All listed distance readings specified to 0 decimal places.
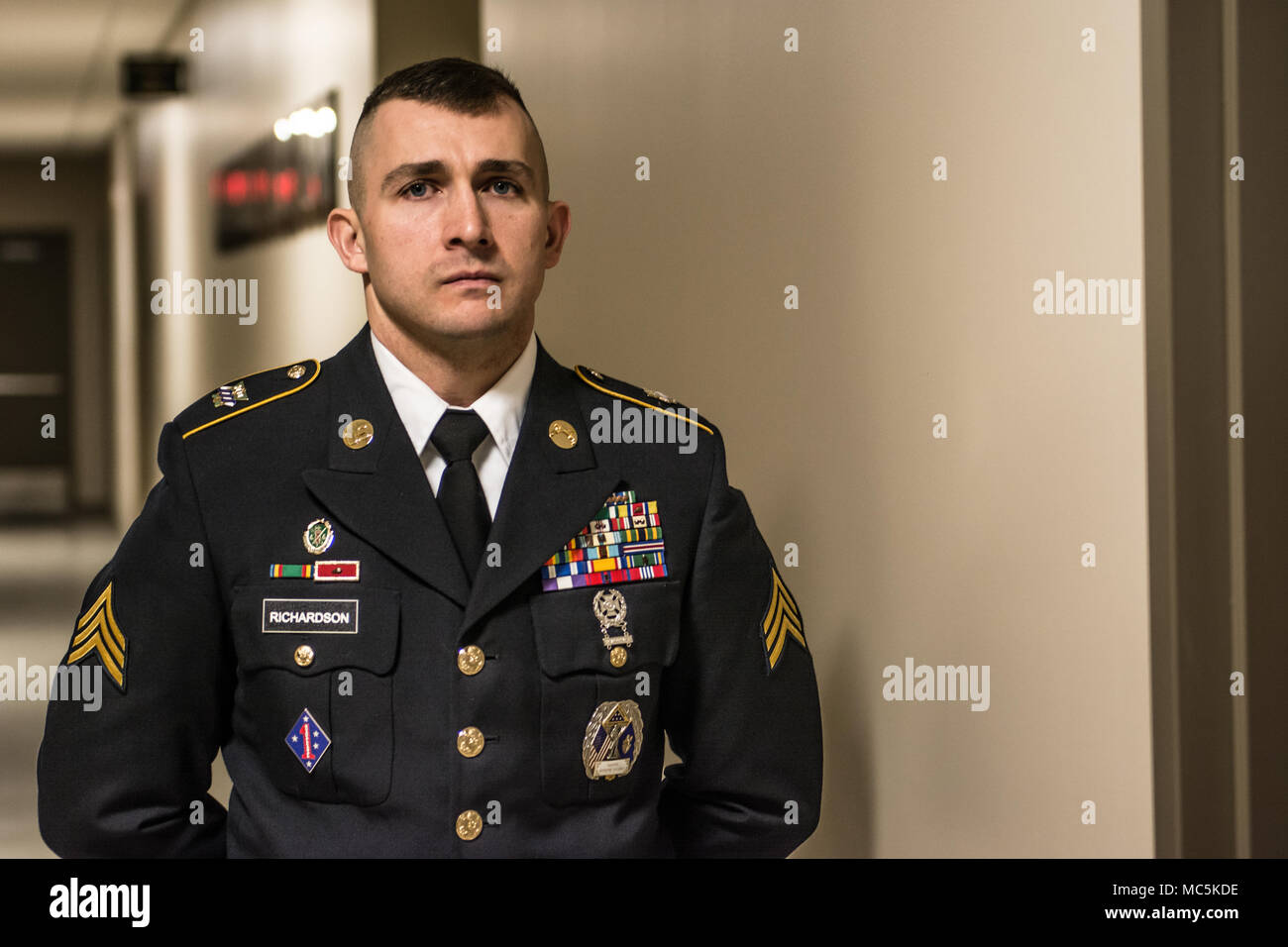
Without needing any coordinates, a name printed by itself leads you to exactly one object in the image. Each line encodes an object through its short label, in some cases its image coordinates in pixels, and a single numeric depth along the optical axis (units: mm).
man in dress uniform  1011
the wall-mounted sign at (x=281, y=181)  2508
